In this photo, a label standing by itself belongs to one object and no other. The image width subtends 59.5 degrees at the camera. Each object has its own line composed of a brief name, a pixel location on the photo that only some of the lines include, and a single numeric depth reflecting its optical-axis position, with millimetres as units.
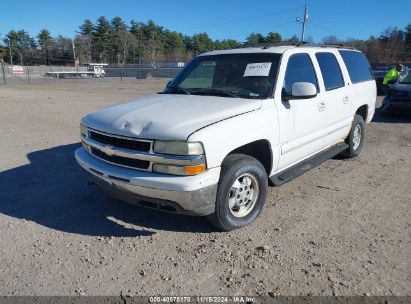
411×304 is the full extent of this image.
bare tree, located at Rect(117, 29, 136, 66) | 112069
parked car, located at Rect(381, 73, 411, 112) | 10555
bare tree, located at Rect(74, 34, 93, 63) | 105188
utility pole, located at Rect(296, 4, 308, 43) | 54625
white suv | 3289
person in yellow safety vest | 13883
